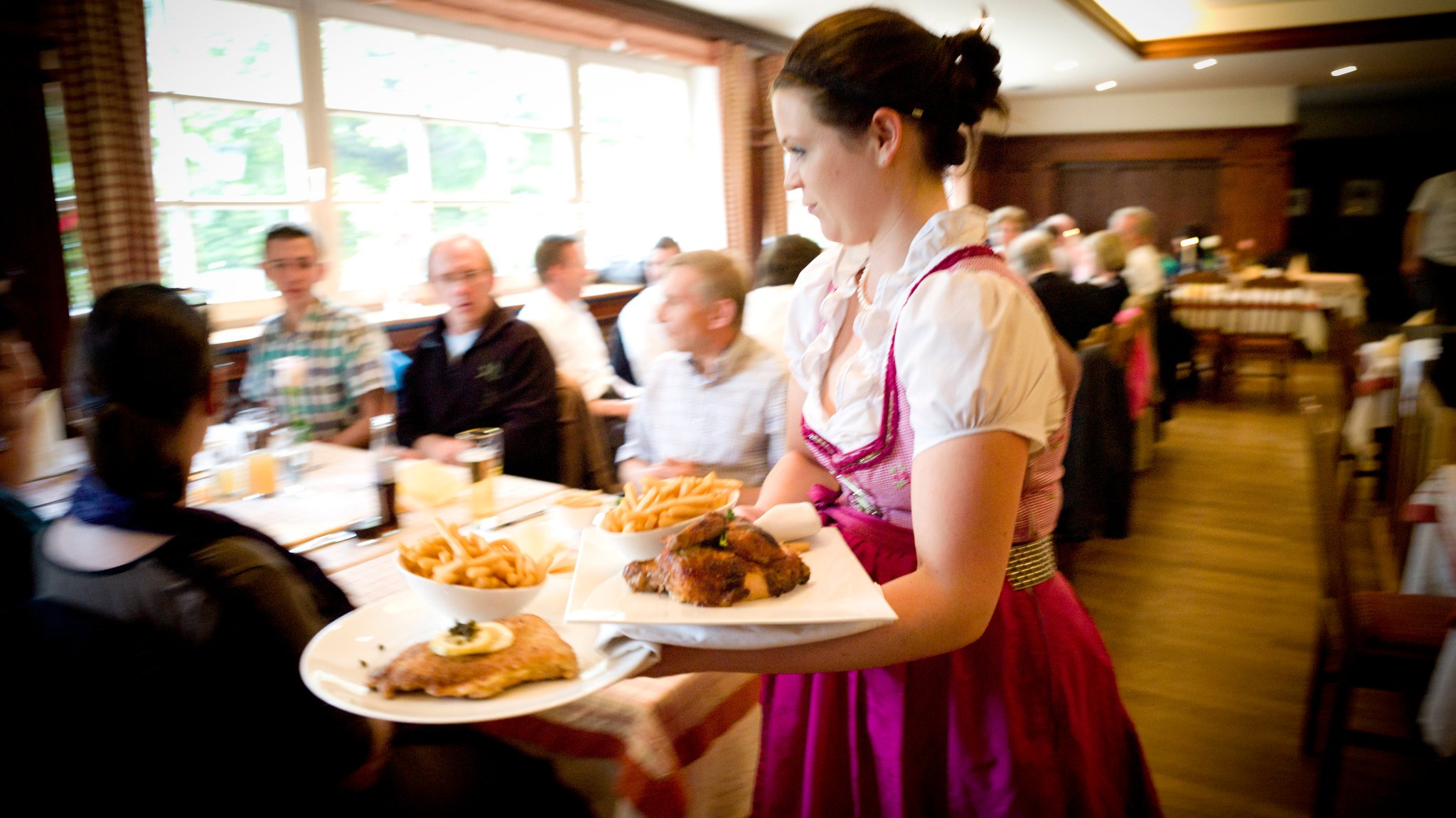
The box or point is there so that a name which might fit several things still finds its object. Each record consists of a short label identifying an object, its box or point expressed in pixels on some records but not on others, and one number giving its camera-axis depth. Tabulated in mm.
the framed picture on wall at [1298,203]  13258
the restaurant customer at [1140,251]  6578
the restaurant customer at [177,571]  1102
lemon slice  924
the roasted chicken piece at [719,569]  800
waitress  780
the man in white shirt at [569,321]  4332
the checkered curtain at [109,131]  3279
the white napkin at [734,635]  757
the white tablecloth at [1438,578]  1967
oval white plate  834
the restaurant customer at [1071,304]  4461
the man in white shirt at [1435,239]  6117
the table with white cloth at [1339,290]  7656
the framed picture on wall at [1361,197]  12727
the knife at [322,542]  1819
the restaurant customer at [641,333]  4293
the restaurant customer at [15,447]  1379
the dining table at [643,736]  1235
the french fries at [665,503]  1045
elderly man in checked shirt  2496
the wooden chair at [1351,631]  1992
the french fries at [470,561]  1100
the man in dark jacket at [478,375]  3031
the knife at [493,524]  1874
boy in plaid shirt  3090
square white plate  748
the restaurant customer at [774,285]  3439
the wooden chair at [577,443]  3104
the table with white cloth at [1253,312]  7117
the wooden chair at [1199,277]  8133
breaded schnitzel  875
